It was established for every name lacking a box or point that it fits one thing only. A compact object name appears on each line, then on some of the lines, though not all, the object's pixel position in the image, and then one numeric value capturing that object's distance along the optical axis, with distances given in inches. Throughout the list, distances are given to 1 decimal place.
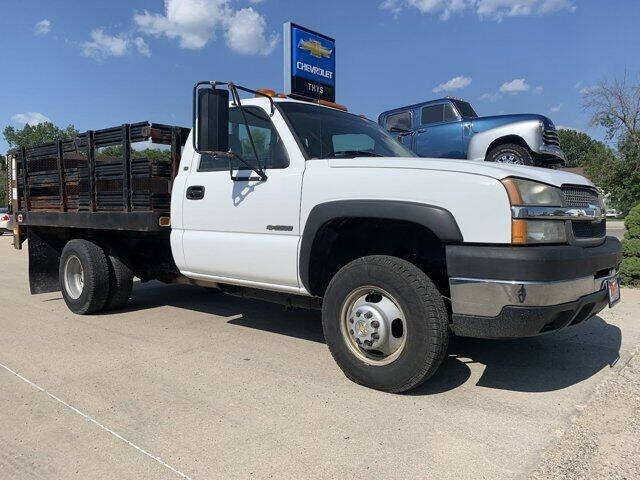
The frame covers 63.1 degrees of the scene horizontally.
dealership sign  421.4
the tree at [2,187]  2298.2
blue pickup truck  346.9
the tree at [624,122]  994.0
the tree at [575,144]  3090.6
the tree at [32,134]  2908.5
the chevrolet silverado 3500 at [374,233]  118.0
